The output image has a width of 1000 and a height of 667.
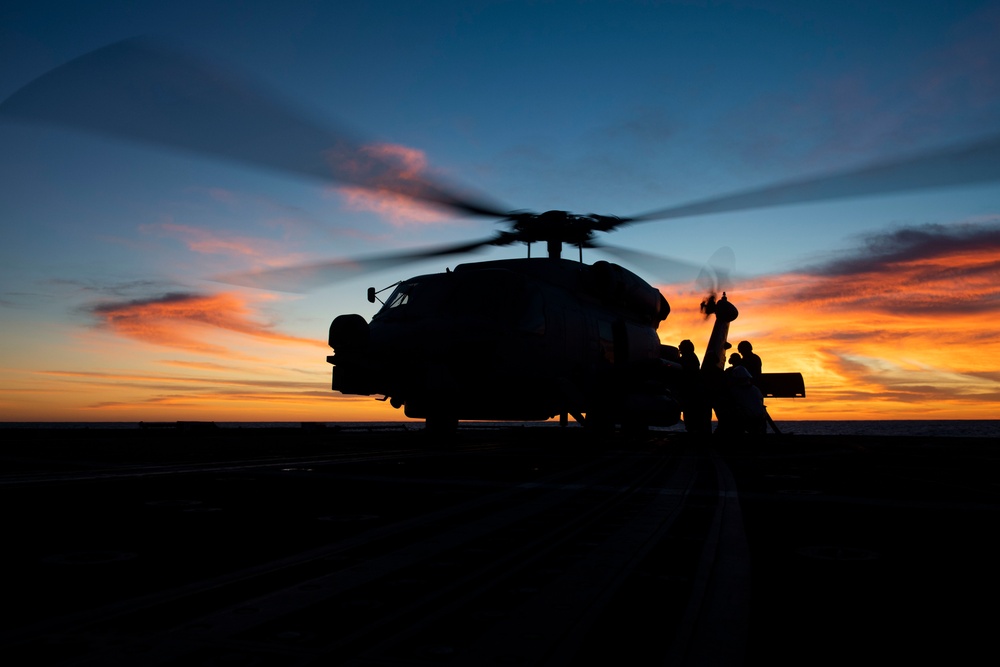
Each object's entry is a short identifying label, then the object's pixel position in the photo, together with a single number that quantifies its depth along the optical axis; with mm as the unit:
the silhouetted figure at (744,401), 18953
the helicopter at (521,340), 13242
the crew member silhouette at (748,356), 26188
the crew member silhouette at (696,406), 23625
